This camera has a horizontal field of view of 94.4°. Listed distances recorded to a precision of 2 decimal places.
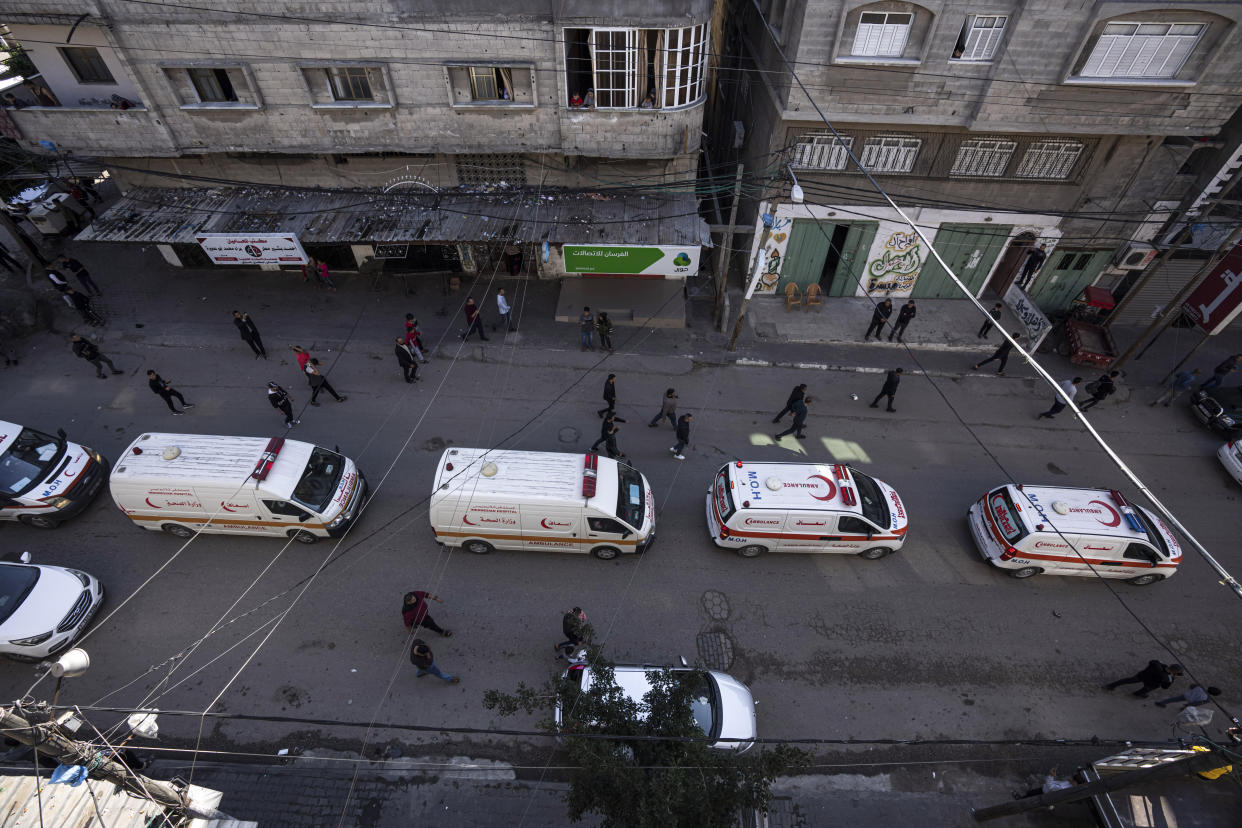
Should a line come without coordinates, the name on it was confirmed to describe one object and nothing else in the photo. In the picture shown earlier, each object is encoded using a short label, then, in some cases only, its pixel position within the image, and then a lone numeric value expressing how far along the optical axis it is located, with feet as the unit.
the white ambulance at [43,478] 37.65
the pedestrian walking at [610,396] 45.78
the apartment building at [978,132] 44.88
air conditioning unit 57.06
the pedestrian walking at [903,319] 55.67
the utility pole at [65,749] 16.49
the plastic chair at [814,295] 61.68
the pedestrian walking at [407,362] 48.26
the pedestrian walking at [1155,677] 31.60
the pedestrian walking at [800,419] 45.73
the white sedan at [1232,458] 46.47
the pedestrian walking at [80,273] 55.77
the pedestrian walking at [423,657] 30.91
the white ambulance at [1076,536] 37.14
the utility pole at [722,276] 51.91
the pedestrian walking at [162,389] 44.57
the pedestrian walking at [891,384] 48.70
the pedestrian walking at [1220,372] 51.13
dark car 49.75
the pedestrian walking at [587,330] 54.03
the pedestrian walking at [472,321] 54.08
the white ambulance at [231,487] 35.55
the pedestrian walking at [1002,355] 53.68
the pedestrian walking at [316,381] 46.18
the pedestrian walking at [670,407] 45.10
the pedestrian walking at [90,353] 47.44
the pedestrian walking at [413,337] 50.52
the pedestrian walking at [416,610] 32.14
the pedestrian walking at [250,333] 49.80
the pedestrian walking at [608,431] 43.70
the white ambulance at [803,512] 37.42
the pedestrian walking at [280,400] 44.14
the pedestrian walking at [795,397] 45.43
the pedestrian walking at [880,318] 55.42
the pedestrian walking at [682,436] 43.29
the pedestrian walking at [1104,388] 49.85
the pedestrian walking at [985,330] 59.72
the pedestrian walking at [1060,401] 49.08
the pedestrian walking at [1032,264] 58.44
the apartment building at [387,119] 45.42
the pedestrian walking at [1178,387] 51.42
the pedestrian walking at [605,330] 53.26
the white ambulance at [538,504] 35.76
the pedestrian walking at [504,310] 55.21
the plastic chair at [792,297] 61.67
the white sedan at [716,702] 29.48
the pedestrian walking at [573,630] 32.02
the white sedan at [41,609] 31.86
